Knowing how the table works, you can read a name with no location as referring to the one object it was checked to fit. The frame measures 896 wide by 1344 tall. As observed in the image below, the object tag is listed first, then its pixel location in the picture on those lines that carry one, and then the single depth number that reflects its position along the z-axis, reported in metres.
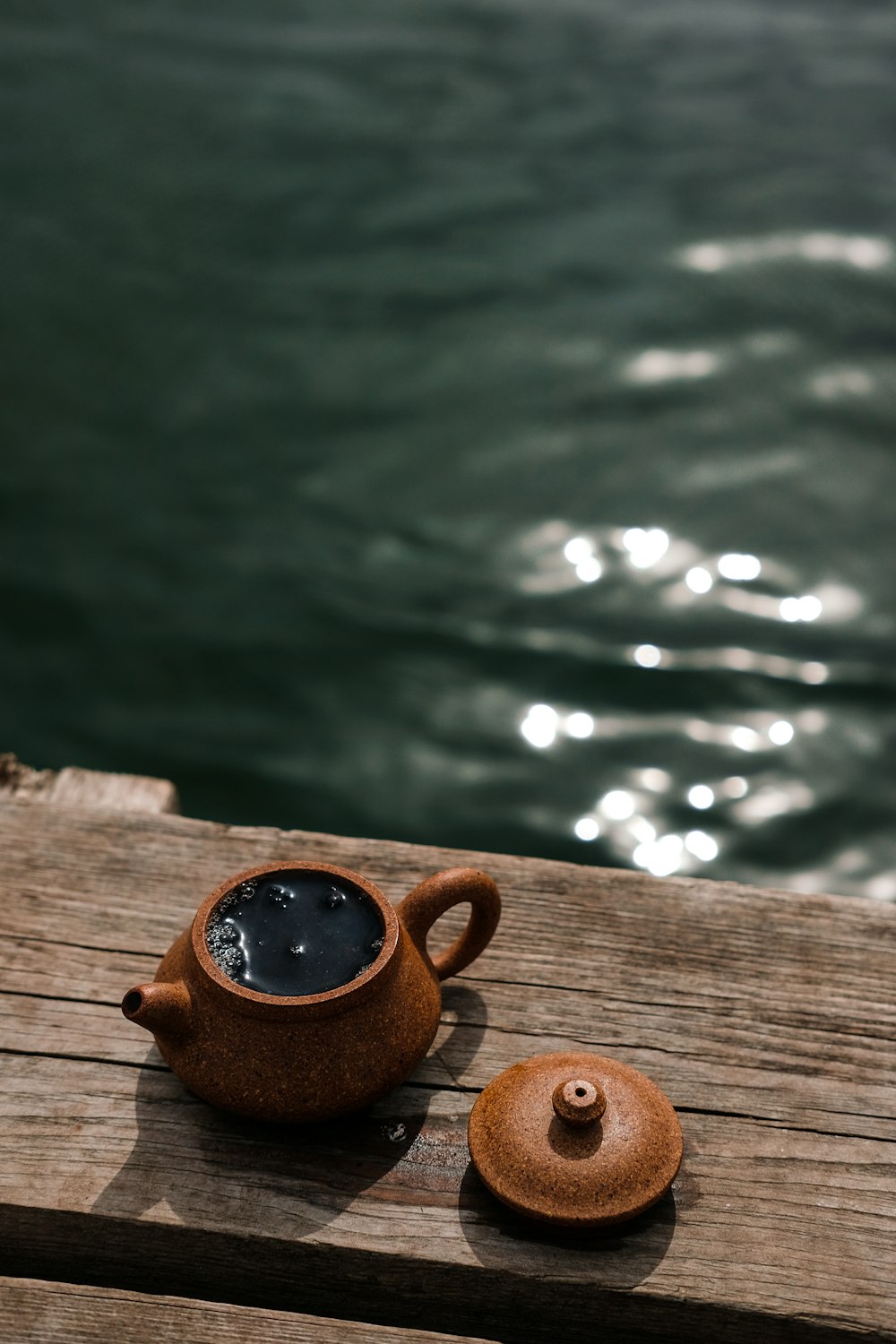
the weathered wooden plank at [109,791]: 0.87
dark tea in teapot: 0.65
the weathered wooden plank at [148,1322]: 0.62
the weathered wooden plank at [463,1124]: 0.64
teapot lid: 0.64
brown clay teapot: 0.65
